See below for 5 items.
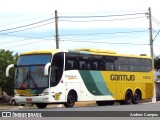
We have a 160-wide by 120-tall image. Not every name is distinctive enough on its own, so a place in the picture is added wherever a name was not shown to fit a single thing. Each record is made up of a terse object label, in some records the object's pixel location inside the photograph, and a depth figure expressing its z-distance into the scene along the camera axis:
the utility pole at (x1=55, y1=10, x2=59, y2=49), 42.12
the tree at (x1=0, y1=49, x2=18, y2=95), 55.08
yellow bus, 25.34
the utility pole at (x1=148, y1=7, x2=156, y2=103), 46.97
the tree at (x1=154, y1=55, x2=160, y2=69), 78.21
